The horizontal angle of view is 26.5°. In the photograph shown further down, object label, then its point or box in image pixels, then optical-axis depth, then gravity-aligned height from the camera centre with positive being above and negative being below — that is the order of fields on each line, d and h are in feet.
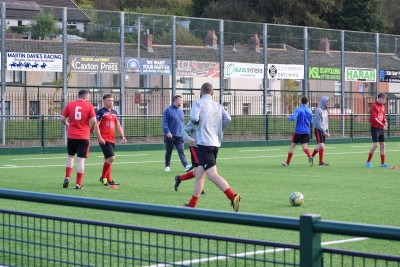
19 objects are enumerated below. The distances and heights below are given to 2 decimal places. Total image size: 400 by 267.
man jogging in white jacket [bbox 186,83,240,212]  41.60 -1.38
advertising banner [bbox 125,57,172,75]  104.06 +4.91
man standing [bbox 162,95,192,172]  66.23 -1.70
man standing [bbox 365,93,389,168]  74.84 -1.61
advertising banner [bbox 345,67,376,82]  130.41 +4.77
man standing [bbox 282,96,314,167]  78.07 -2.04
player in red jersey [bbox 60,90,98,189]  54.39 -1.45
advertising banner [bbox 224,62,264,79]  114.62 +4.79
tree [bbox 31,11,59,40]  98.07 +9.15
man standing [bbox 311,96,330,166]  80.07 -2.04
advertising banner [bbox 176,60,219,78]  109.60 +4.81
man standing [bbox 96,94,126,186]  57.16 -1.75
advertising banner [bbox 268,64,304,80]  119.75 +4.77
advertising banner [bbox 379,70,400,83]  135.13 +4.75
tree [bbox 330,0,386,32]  248.52 +26.07
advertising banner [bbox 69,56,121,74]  100.78 +4.93
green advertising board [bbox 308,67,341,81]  124.73 +4.74
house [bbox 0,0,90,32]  97.71 +10.72
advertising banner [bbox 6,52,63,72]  93.91 +4.94
